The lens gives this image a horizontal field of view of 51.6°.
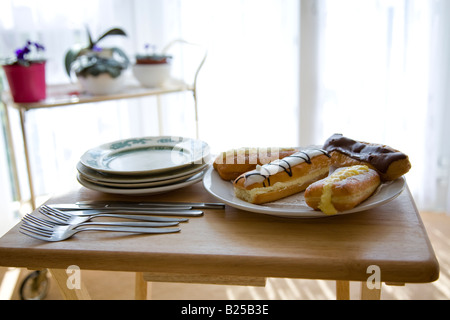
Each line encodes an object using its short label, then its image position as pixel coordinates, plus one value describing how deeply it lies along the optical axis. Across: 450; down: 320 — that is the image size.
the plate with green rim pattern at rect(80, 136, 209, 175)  0.82
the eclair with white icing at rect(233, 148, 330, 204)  0.71
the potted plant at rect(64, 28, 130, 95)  1.58
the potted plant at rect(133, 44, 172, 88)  1.70
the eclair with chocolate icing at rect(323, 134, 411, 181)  0.73
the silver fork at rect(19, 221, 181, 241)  0.68
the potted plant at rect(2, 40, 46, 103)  1.46
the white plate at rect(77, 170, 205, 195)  0.78
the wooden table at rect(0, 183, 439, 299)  0.59
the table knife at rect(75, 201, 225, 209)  0.76
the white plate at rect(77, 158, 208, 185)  0.79
